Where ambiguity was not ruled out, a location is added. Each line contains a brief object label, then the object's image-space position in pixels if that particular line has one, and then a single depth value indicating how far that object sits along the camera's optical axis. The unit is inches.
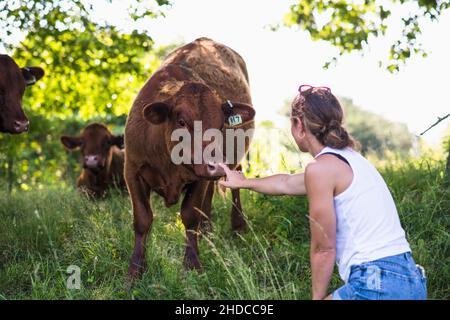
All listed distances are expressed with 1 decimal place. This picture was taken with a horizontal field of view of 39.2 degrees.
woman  146.3
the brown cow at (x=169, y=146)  220.4
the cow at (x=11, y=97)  284.4
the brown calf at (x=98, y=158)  387.9
